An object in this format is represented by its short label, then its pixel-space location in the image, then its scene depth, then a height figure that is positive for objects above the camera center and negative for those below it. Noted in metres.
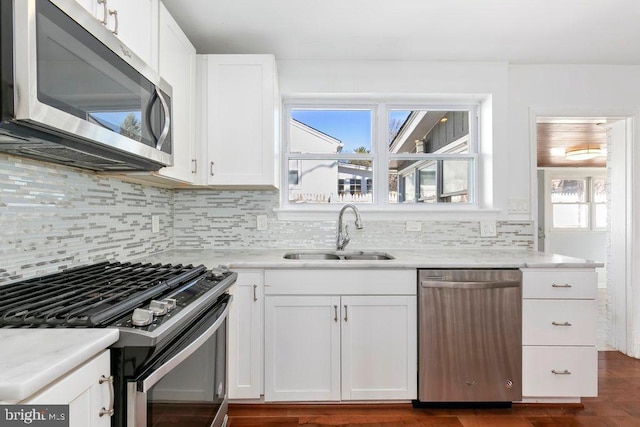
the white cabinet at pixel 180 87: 1.73 +0.72
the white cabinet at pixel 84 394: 0.63 -0.36
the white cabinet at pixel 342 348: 1.95 -0.77
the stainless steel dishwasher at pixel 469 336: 1.92 -0.69
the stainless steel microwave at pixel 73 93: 0.76 +0.34
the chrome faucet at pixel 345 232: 2.37 -0.13
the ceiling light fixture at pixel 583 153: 4.70 +0.86
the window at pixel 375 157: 2.67 +0.45
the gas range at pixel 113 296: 0.84 -0.25
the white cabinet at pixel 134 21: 1.20 +0.77
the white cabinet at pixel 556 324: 1.95 -0.63
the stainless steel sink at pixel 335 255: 2.40 -0.29
